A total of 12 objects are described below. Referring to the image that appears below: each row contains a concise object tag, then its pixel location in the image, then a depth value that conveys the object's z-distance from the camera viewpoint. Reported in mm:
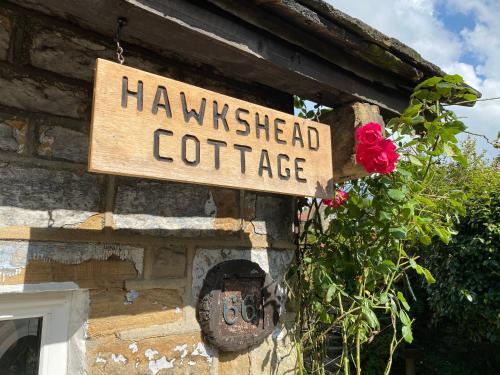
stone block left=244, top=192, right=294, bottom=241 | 1850
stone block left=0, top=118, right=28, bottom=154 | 1265
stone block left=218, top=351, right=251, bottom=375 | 1663
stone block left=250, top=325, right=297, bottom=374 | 1775
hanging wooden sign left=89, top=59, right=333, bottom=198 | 1104
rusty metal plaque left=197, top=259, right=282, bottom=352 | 1623
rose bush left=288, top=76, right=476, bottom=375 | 1790
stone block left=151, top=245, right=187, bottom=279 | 1542
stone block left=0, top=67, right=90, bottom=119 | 1286
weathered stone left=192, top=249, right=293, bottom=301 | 1645
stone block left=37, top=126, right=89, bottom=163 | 1340
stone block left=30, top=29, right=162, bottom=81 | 1350
